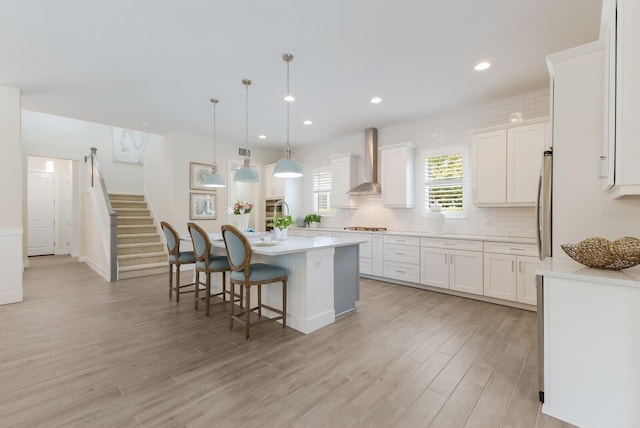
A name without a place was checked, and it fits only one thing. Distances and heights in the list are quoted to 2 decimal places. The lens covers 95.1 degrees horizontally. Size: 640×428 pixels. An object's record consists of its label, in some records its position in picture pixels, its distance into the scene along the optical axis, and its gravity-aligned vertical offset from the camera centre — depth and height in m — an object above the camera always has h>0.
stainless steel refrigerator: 2.16 +0.08
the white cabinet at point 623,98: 1.62 +0.65
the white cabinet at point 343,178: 6.03 +0.72
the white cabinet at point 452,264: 4.05 -0.76
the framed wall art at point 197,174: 6.25 +0.82
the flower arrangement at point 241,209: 3.90 +0.04
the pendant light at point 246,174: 4.02 +0.52
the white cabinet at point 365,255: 5.30 -0.79
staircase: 5.58 -0.64
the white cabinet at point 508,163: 3.78 +0.67
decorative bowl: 1.64 -0.24
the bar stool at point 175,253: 3.91 -0.58
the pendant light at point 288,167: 3.44 +0.53
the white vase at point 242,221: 4.01 -0.13
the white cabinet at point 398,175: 5.20 +0.67
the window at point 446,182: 4.80 +0.52
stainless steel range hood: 5.64 +0.91
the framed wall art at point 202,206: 6.25 +0.12
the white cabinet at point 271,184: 7.22 +0.69
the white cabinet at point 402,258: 4.68 -0.76
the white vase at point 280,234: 3.61 -0.27
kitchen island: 2.97 -0.73
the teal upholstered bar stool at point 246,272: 2.79 -0.61
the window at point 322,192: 6.91 +0.47
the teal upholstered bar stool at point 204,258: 3.44 -0.57
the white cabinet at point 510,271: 3.60 -0.76
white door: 8.09 -0.07
